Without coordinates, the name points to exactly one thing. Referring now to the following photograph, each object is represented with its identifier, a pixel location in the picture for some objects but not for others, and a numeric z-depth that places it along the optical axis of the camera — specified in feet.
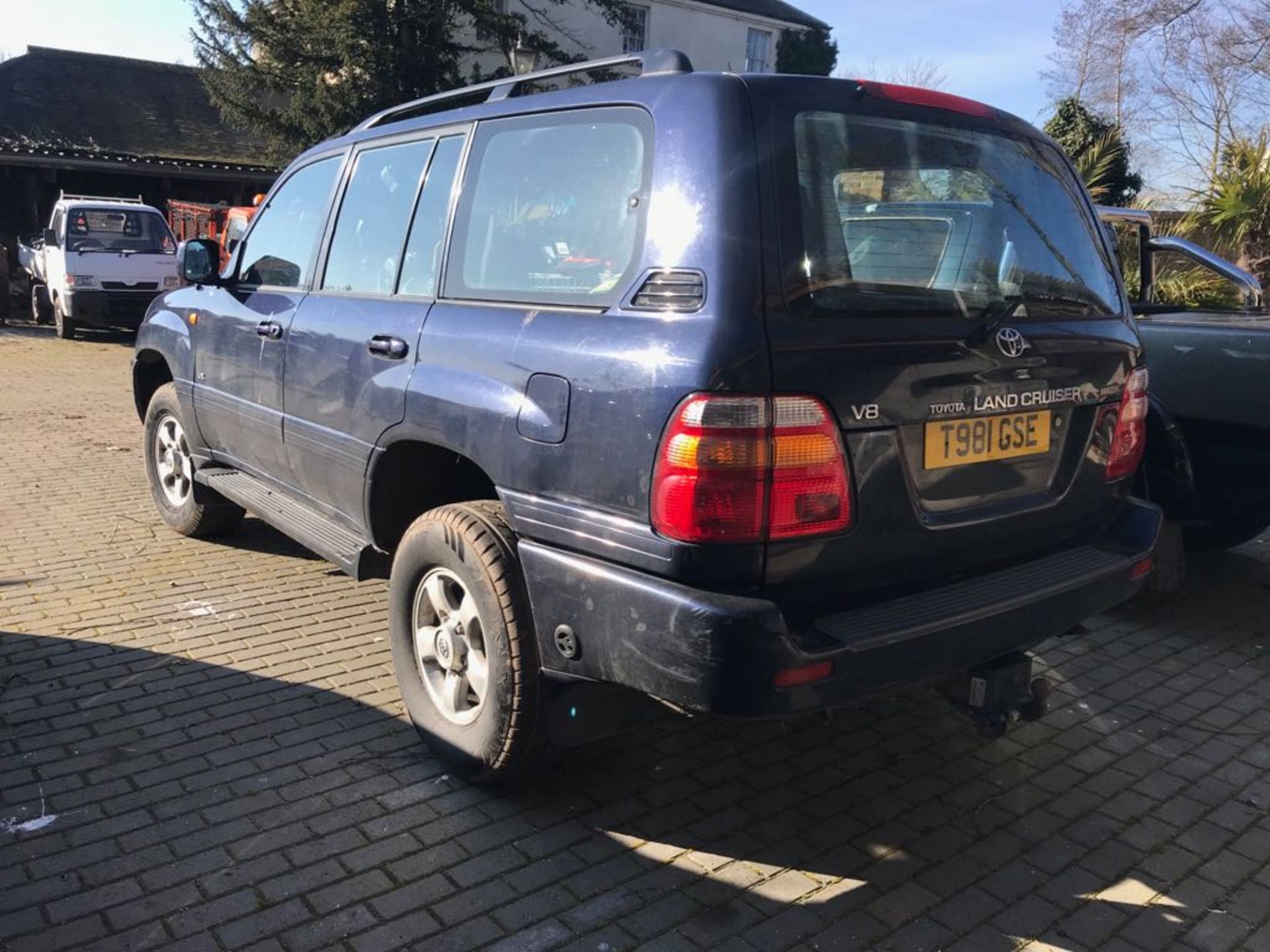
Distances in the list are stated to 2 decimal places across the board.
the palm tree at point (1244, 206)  32.63
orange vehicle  60.39
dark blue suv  8.32
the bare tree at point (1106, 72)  102.68
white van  52.85
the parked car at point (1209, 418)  15.28
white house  101.60
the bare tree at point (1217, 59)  78.54
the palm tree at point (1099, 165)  39.91
